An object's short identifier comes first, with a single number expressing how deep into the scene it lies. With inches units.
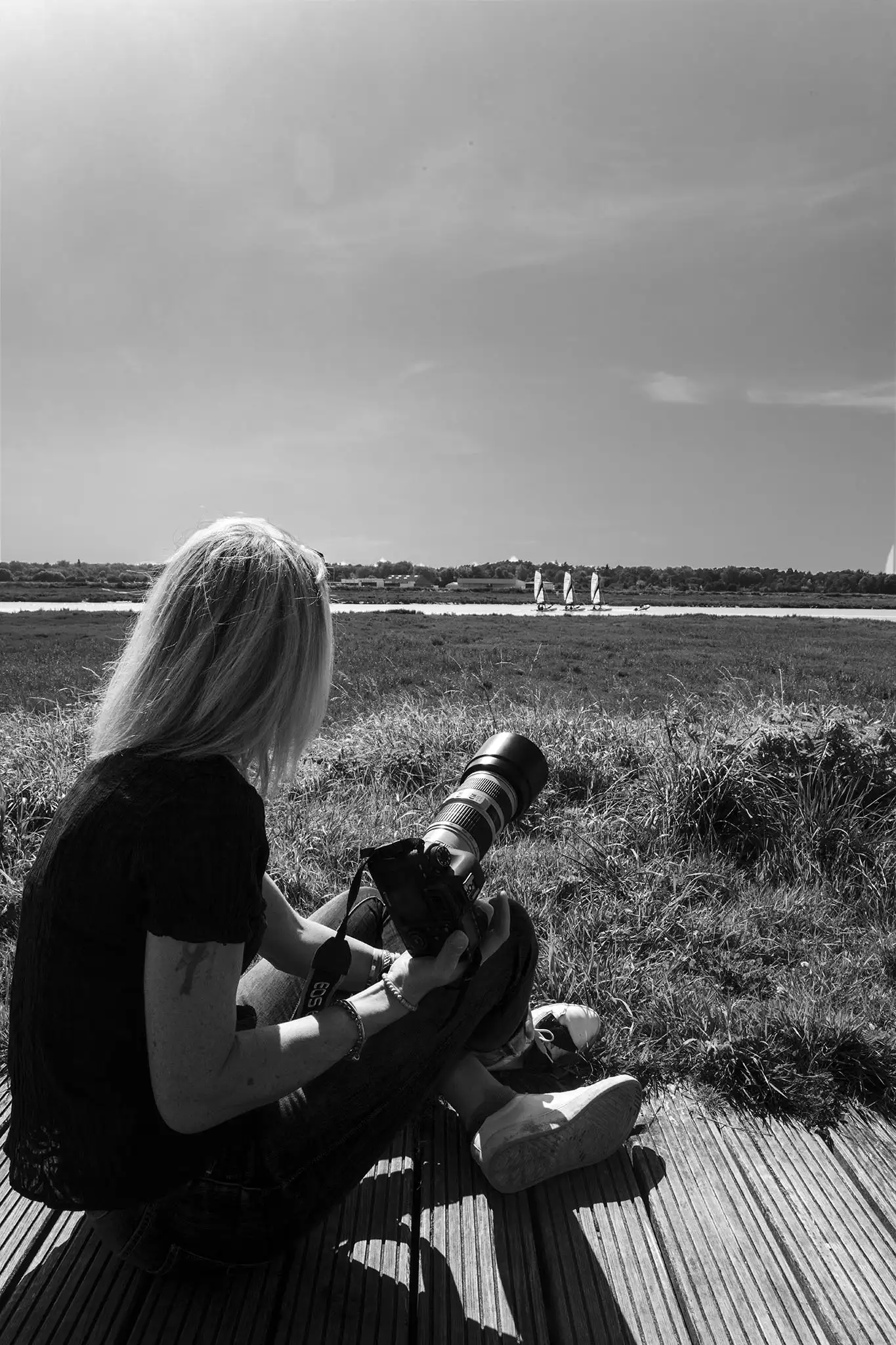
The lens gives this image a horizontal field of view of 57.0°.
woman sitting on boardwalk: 52.7
